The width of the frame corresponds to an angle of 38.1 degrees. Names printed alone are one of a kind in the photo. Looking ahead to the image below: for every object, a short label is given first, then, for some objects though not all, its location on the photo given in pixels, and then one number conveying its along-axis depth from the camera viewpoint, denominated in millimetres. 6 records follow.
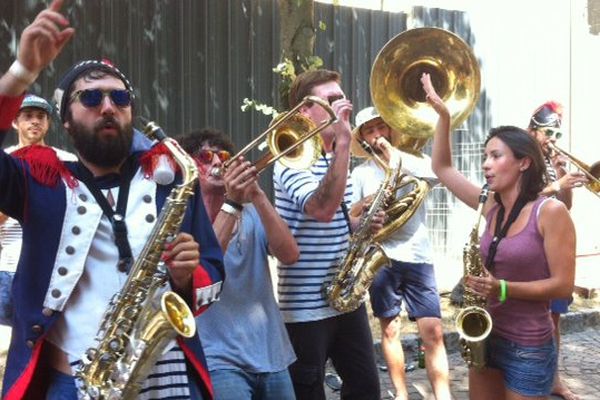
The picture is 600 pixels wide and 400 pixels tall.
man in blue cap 3977
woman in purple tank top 3854
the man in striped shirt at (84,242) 2652
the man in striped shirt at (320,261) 3996
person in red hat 5688
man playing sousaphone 5531
